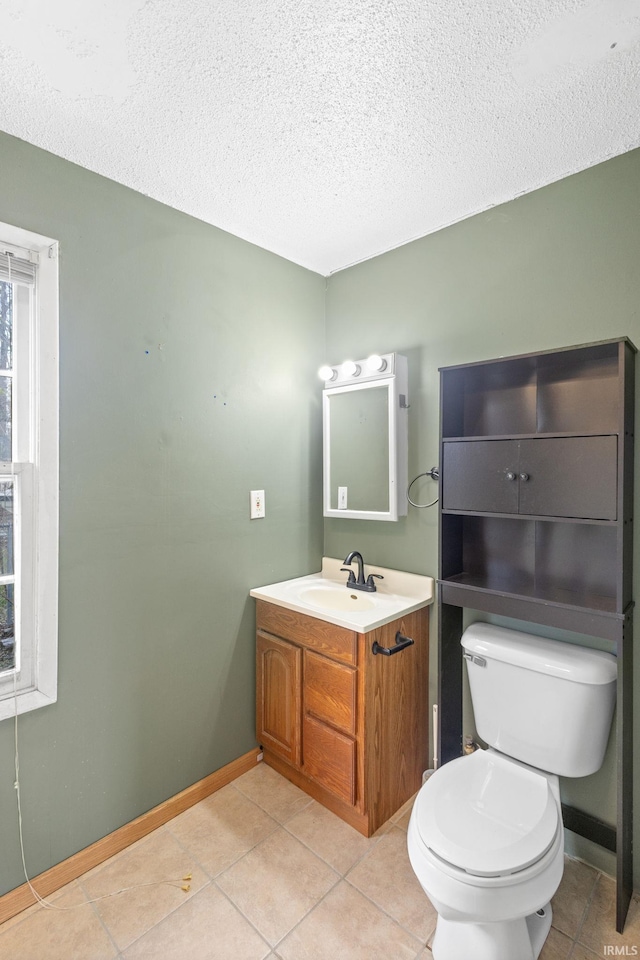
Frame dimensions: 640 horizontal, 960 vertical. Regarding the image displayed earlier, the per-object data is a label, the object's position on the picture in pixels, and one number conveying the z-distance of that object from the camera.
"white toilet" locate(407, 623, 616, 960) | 1.10
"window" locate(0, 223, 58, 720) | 1.44
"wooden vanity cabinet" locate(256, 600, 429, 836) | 1.67
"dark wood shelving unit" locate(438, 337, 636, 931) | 1.33
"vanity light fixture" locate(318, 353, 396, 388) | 2.00
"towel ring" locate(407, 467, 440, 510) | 1.94
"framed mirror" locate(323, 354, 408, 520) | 2.00
